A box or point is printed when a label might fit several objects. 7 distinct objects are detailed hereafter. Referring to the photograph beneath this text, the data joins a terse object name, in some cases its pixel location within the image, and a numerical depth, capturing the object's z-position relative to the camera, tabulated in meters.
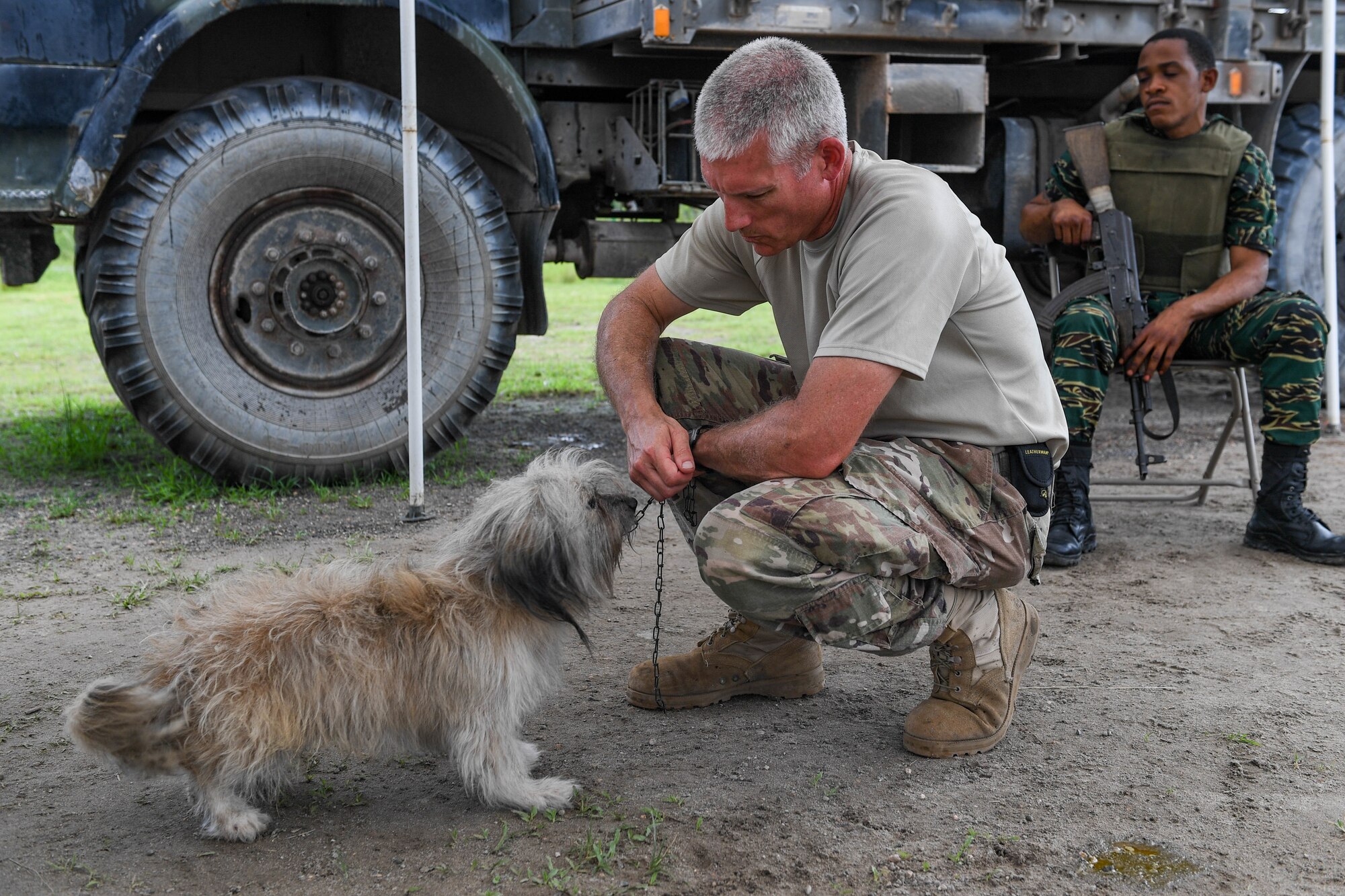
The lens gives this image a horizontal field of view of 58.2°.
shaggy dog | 2.44
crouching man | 2.75
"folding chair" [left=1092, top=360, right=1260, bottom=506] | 4.96
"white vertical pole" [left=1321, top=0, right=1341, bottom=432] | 6.41
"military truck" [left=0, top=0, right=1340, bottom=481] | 4.99
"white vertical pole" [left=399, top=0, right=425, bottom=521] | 4.75
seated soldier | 4.69
